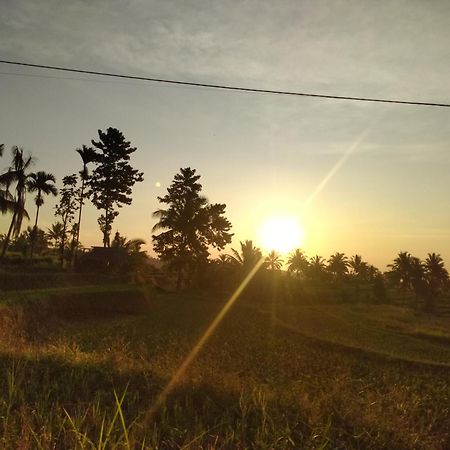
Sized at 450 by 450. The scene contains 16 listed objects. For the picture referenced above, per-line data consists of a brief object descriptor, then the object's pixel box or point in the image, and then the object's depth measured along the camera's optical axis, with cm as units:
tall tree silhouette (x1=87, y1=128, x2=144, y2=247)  4019
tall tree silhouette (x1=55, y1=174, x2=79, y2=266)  4194
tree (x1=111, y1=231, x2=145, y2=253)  4238
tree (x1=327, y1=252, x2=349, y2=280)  8844
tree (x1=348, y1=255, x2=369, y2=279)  9012
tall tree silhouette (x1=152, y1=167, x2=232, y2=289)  4200
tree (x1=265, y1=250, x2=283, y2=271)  6969
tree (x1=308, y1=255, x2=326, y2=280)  7969
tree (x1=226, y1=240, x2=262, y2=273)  5028
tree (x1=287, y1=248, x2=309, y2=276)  8801
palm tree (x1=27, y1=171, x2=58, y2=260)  3816
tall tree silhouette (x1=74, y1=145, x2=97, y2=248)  4034
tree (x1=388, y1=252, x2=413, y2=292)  7562
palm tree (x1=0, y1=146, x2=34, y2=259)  3319
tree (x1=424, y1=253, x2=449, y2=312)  7250
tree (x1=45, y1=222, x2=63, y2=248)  5947
